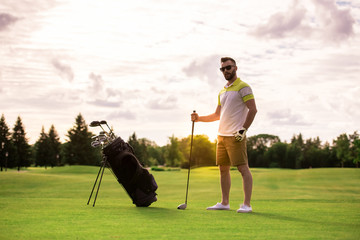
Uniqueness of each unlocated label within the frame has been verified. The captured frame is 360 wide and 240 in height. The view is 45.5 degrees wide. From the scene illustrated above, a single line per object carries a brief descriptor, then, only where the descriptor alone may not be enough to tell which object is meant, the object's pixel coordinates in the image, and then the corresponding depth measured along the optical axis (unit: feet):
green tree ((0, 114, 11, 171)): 236.24
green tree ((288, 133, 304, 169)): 330.34
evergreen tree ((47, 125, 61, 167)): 282.56
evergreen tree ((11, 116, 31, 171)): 256.52
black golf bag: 25.04
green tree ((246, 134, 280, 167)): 334.03
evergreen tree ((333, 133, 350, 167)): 279.90
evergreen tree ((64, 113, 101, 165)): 256.32
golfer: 23.79
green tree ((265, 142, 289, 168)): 342.03
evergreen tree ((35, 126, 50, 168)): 279.28
